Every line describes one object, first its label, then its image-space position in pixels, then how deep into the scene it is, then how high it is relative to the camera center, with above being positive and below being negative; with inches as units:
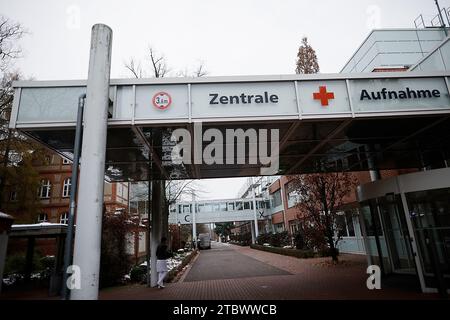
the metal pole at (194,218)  1982.3 +169.1
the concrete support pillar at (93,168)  219.0 +61.9
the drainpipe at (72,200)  221.3 +39.2
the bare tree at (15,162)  770.2 +261.6
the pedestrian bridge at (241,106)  271.6 +120.0
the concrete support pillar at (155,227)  470.9 +29.1
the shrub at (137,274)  551.8 -48.0
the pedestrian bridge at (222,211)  2015.3 +209.9
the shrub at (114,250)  517.7 -3.4
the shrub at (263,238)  1473.9 +4.0
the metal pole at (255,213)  1933.1 +169.2
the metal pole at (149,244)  468.7 +3.5
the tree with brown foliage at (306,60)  983.8 +573.0
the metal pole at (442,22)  893.5 +602.2
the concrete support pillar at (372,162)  428.1 +115.5
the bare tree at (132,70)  821.9 +468.1
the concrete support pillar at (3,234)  435.8 +29.7
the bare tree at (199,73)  842.9 +458.4
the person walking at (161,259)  455.2 -19.8
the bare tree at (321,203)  669.3 +73.3
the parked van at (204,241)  1933.8 +10.3
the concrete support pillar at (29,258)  609.0 -8.9
